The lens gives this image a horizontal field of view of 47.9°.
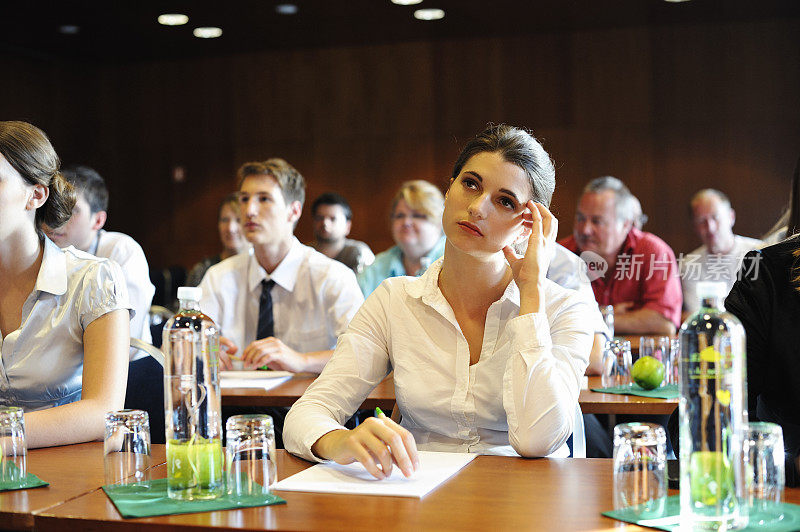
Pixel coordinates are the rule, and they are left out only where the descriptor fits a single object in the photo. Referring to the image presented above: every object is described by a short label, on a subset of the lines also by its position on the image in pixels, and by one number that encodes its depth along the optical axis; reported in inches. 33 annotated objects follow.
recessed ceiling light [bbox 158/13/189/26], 296.6
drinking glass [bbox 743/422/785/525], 49.3
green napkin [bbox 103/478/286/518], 53.8
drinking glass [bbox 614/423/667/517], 51.4
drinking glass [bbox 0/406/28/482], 61.9
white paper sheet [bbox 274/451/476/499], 58.4
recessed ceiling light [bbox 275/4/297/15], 282.6
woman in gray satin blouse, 85.0
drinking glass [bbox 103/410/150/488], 61.0
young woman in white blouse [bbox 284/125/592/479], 76.0
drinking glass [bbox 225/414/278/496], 57.5
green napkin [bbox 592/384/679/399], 109.4
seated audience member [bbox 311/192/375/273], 276.5
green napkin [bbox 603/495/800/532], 48.4
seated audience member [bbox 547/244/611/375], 149.8
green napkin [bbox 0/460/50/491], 60.9
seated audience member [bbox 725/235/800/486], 69.6
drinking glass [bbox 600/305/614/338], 141.9
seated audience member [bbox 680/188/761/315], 244.2
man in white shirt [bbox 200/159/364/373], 151.9
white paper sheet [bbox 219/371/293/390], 117.7
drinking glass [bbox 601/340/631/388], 114.6
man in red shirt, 190.1
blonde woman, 204.2
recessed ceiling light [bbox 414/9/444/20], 291.4
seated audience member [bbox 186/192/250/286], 274.1
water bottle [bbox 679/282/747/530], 46.7
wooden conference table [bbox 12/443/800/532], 51.2
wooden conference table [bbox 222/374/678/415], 103.8
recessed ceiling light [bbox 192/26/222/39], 312.1
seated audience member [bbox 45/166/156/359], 154.2
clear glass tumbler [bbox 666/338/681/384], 118.5
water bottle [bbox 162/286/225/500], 54.7
